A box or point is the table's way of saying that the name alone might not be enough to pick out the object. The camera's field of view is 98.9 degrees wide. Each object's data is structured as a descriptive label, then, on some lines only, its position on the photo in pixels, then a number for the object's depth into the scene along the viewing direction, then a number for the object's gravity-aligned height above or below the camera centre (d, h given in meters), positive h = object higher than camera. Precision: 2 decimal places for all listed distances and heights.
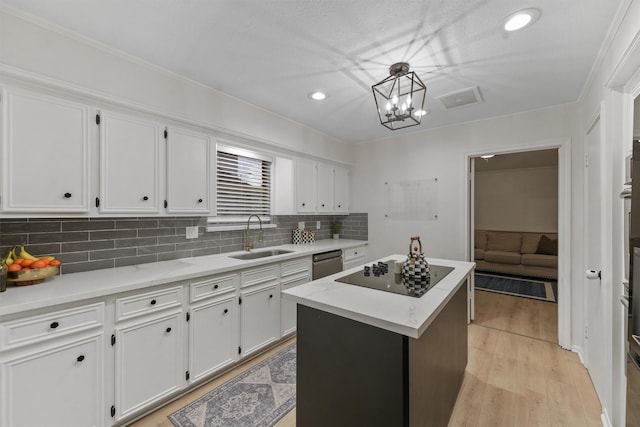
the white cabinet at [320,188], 3.51 +0.36
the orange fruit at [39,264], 1.58 -0.30
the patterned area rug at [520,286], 4.30 -1.27
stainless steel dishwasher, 3.22 -0.62
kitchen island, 1.22 -0.72
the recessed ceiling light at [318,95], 2.62 +1.15
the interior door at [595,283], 1.82 -0.52
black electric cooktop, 1.66 -0.45
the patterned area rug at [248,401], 1.80 -1.36
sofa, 5.09 -0.80
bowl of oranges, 1.53 -0.31
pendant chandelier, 1.84 +1.14
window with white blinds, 2.90 +0.35
